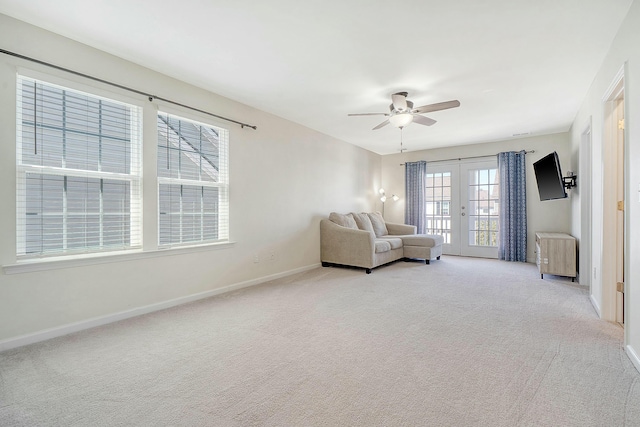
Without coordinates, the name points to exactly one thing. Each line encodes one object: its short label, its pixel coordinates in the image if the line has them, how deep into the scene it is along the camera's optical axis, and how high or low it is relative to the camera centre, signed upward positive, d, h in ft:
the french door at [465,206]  21.76 +0.44
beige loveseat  16.76 -1.85
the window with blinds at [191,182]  11.09 +1.17
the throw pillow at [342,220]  18.17 -0.44
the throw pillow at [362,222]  19.34 -0.61
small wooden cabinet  14.38 -2.07
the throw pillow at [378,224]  21.25 -0.82
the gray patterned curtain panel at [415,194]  23.99 +1.44
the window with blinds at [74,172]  8.11 +1.19
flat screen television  14.87 +1.71
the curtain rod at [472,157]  20.26 +3.93
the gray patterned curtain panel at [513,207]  20.13 +0.31
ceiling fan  11.63 +4.03
